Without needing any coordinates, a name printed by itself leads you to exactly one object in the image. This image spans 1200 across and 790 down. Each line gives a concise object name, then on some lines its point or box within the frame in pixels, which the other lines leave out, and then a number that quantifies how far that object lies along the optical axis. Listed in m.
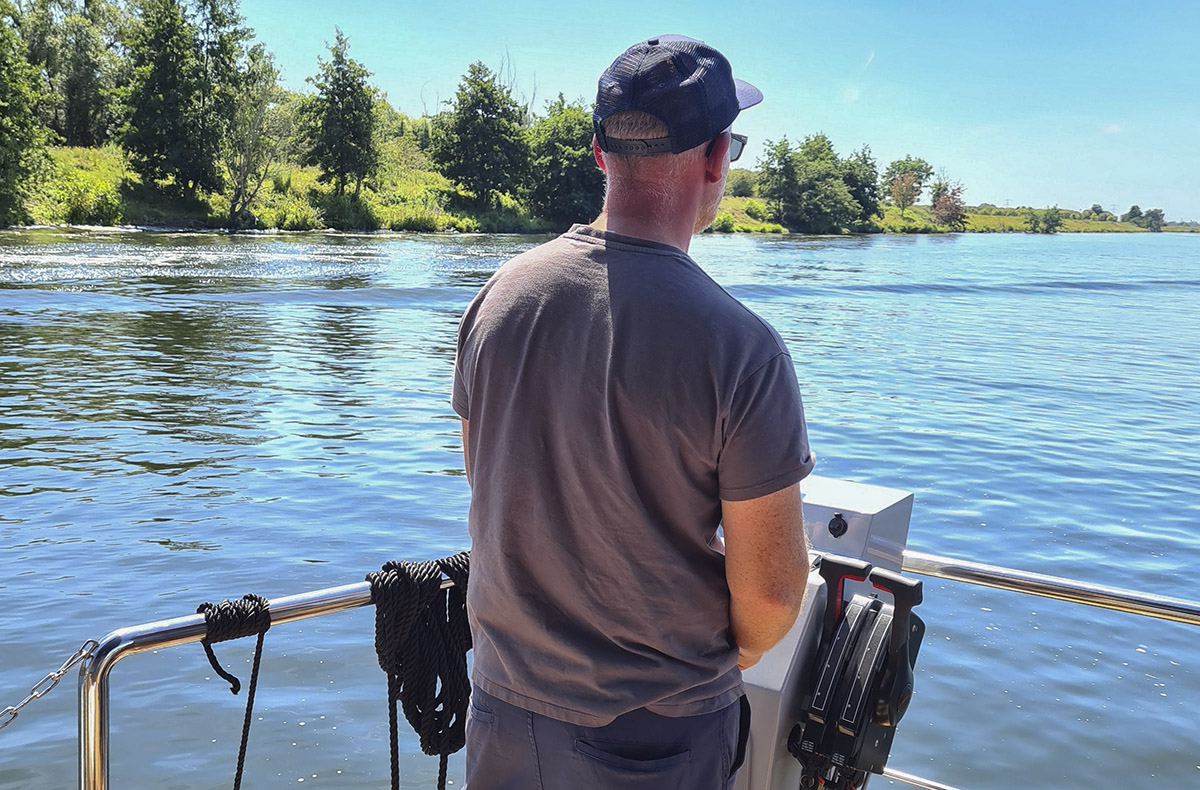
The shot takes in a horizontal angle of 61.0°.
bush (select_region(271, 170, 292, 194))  50.06
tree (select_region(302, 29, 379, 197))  53.09
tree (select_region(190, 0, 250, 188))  46.41
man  1.35
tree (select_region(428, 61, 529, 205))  61.66
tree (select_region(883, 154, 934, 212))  119.62
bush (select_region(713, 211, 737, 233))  74.38
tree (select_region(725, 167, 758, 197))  100.12
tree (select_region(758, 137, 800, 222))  87.19
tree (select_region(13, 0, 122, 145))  48.72
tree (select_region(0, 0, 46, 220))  35.34
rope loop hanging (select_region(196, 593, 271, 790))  1.71
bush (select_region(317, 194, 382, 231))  48.34
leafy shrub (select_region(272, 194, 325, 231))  45.91
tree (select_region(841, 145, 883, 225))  93.94
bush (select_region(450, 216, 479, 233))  53.94
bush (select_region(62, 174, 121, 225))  38.25
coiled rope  1.91
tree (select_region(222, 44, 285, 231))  47.06
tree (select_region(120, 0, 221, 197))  44.72
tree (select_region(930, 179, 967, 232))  118.31
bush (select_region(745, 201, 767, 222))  85.75
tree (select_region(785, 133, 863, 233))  85.81
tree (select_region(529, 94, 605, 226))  62.41
